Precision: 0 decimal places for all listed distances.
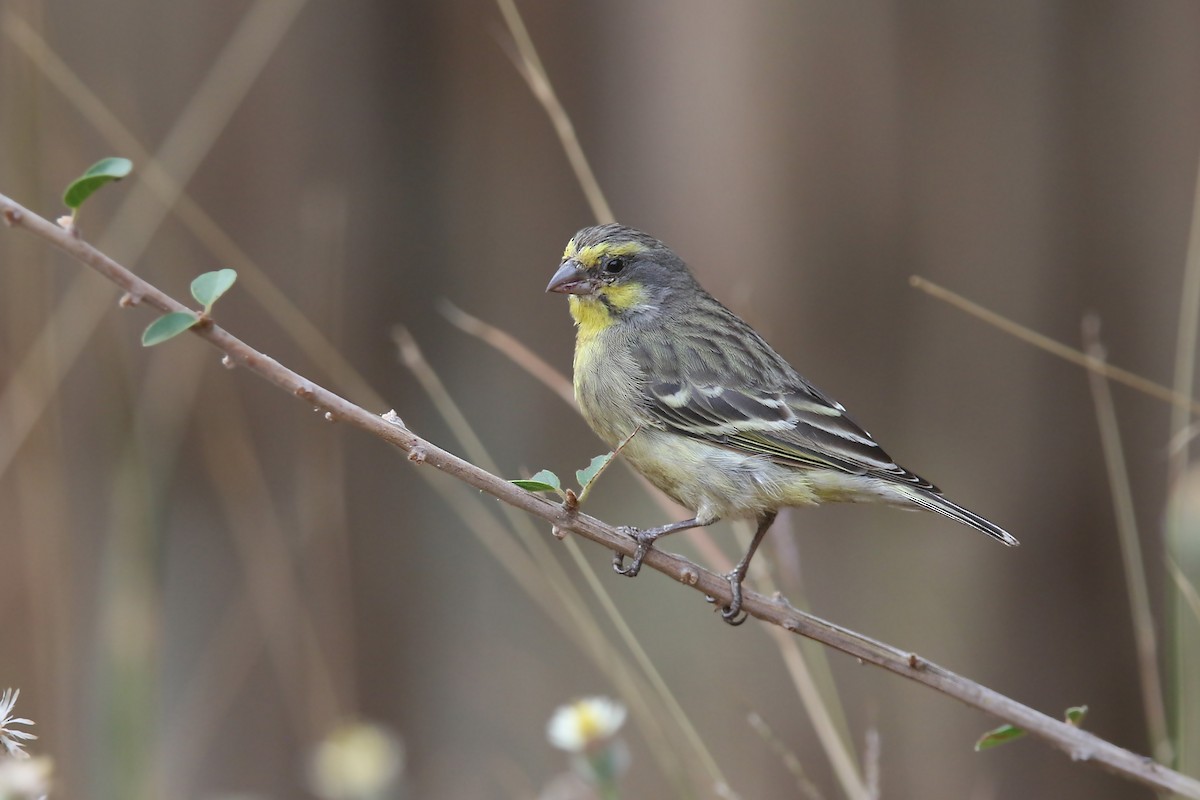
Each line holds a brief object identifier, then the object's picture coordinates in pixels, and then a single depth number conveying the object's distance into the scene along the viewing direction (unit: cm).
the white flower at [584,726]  412
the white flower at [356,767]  444
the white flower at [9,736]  252
